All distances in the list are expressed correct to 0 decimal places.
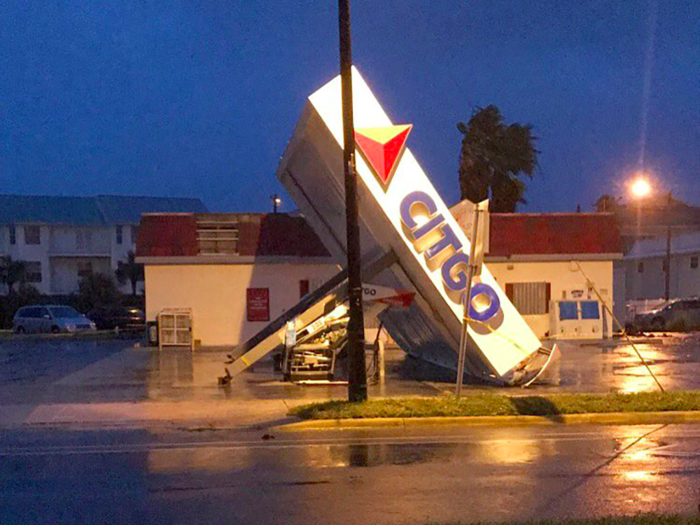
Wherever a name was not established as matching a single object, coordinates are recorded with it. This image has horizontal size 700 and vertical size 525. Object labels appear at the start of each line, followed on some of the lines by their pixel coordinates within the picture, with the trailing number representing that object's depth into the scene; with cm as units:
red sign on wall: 2892
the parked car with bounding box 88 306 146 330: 3903
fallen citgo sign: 1684
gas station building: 2877
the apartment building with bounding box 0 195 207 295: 5544
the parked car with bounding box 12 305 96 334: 3862
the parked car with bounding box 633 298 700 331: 3750
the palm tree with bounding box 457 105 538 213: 4078
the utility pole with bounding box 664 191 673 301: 4506
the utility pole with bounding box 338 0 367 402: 1387
